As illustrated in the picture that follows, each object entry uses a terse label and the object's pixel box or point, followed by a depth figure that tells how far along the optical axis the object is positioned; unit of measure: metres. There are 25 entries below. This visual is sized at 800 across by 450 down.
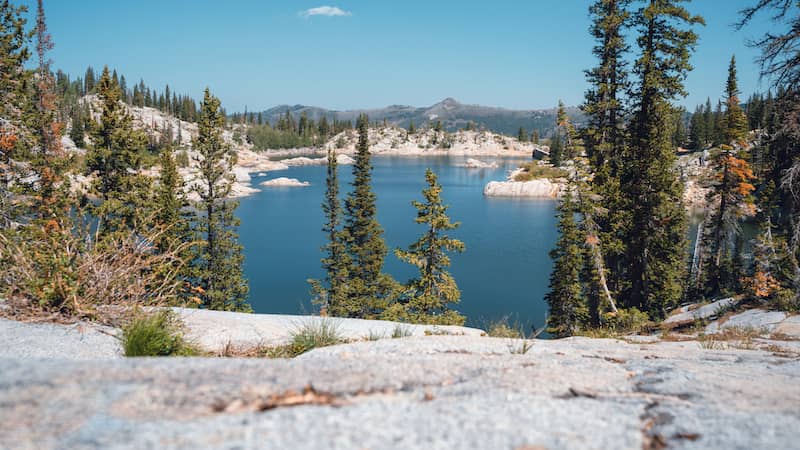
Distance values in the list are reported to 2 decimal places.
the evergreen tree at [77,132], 116.41
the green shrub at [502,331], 7.93
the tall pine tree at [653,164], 19.20
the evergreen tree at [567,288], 25.86
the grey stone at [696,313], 15.09
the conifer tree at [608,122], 20.55
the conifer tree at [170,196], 29.06
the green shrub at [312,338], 6.57
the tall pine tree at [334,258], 36.62
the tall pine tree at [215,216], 31.68
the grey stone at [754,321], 11.12
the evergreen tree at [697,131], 113.31
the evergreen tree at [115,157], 25.80
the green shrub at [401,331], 7.25
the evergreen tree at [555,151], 133.10
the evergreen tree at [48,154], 25.52
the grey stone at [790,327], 9.73
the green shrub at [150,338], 4.98
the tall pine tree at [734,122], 31.47
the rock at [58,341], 4.88
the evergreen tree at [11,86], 21.06
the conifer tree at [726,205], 30.94
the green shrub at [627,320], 15.09
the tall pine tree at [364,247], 37.59
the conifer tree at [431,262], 24.17
